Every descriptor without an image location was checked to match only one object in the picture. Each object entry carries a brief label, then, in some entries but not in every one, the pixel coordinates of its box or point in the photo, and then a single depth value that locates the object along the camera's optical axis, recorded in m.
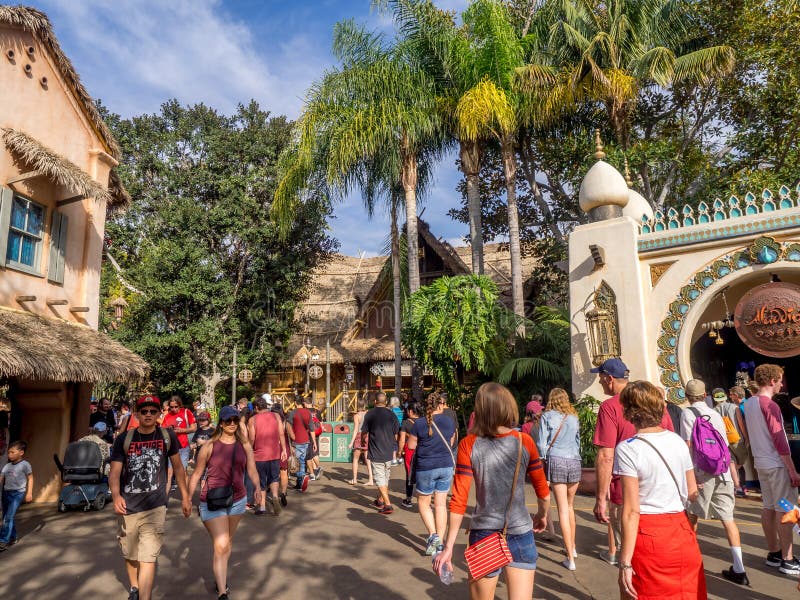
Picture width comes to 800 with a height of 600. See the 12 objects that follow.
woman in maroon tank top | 4.84
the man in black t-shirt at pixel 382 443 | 8.28
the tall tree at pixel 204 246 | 21.50
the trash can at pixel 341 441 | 14.70
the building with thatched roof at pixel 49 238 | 9.20
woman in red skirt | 2.89
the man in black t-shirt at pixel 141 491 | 4.52
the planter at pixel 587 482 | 9.44
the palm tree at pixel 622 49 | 14.30
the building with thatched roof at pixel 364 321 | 22.81
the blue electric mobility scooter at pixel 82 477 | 8.94
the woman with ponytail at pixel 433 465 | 6.20
